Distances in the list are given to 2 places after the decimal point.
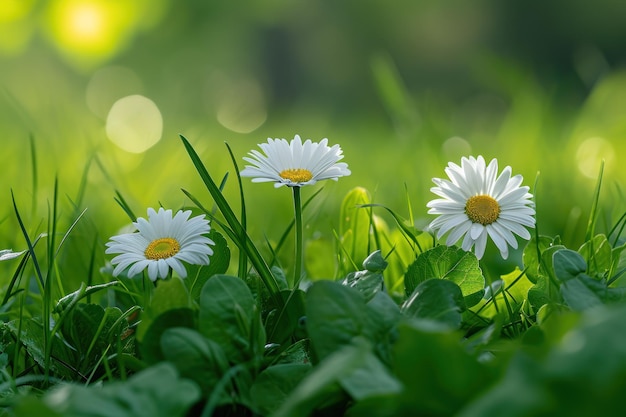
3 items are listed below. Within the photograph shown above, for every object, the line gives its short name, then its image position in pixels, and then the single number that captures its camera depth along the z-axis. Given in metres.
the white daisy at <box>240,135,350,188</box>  0.63
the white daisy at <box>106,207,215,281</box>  0.62
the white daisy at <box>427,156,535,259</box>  0.63
